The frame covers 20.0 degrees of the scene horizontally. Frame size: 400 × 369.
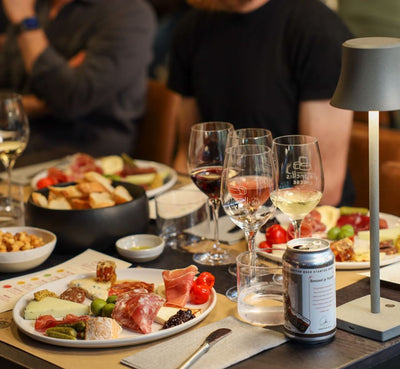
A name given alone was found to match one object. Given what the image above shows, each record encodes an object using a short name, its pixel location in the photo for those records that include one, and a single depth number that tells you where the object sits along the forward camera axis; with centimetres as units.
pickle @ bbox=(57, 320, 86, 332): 143
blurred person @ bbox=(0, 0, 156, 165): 315
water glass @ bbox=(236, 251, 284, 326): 145
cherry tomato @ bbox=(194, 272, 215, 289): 153
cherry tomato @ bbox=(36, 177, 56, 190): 209
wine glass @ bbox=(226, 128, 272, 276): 162
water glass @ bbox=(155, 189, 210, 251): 180
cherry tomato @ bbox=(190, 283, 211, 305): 151
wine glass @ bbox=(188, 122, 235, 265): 172
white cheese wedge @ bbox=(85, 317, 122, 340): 141
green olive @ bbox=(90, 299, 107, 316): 149
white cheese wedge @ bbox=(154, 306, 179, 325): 146
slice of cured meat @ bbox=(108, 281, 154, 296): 155
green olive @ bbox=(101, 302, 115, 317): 148
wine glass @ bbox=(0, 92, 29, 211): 197
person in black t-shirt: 224
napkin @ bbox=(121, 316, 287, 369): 136
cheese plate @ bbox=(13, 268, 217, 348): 141
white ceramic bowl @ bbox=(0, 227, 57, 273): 168
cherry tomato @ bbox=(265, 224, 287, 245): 171
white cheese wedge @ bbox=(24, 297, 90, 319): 149
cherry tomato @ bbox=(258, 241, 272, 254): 172
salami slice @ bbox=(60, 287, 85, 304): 154
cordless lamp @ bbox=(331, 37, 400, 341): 137
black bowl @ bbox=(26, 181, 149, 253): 176
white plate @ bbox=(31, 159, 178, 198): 207
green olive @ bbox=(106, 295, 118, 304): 150
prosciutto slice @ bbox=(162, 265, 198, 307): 150
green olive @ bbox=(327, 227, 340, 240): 172
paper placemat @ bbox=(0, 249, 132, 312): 159
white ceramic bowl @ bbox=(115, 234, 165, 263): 171
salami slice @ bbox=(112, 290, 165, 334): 143
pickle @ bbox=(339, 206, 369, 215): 182
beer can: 136
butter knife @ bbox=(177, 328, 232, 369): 135
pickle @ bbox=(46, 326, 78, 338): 142
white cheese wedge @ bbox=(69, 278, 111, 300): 155
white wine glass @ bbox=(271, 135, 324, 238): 151
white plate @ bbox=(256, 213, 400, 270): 151
